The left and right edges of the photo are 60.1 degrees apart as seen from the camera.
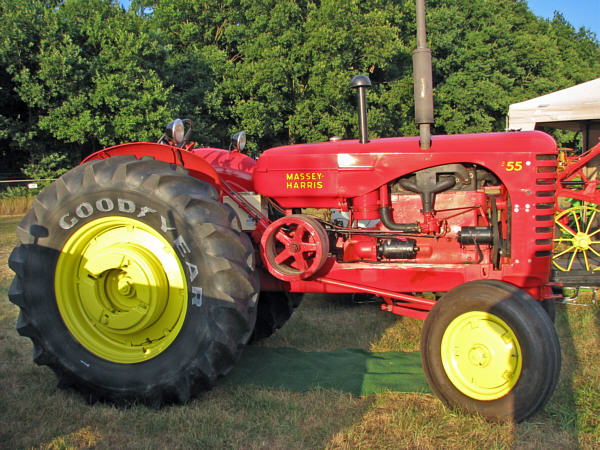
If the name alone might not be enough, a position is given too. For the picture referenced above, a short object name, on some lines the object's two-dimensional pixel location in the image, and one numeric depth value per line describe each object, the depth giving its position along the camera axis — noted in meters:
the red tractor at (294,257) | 3.02
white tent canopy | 8.48
